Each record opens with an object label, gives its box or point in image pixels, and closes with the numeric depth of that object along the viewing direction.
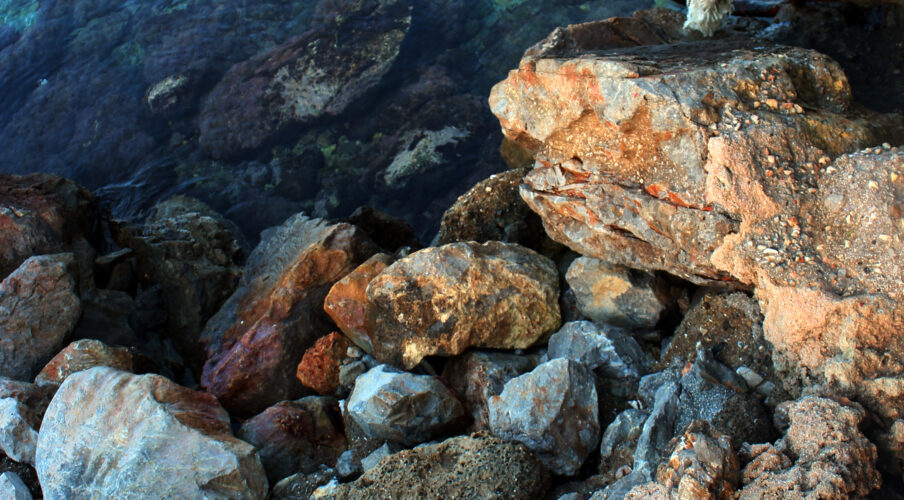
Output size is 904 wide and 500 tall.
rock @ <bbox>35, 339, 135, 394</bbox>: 3.46
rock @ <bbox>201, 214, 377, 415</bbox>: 3.64
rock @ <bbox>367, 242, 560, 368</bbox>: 3.26
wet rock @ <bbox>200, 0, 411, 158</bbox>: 6.20
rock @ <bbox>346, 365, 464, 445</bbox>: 2.92
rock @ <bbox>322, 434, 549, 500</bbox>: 2.46
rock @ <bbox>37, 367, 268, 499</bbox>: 2.82
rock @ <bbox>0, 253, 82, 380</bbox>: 3.64
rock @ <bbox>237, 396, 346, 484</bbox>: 3.17
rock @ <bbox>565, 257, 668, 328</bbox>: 3.16
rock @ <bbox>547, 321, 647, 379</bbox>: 2.99
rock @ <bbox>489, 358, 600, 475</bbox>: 2.67
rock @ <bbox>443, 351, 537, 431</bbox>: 3.07
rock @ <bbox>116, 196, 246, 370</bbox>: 4.45
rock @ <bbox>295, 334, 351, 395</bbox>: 3.60
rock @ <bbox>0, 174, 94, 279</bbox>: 4.16
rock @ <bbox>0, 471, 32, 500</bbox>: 3.07
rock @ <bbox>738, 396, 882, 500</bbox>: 1.86
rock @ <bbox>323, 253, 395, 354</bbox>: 3.53
